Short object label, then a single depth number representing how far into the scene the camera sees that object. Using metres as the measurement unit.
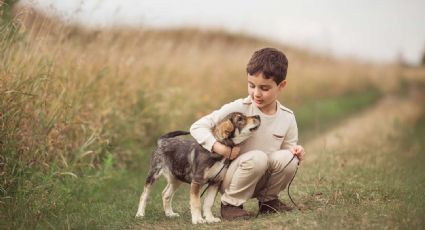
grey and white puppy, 4.69
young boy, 4.78
